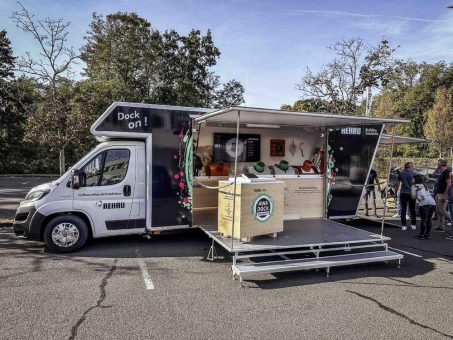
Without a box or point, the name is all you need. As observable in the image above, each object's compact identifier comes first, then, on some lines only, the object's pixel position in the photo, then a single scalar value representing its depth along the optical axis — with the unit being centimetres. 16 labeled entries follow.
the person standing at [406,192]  954
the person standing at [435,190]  916
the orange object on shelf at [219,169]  834
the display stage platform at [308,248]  555
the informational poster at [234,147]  866
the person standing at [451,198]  894
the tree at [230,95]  2550
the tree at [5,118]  2722
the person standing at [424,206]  838
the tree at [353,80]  1788
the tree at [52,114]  1002
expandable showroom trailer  618
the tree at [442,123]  3206
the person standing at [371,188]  1141
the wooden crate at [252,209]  607
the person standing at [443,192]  894
